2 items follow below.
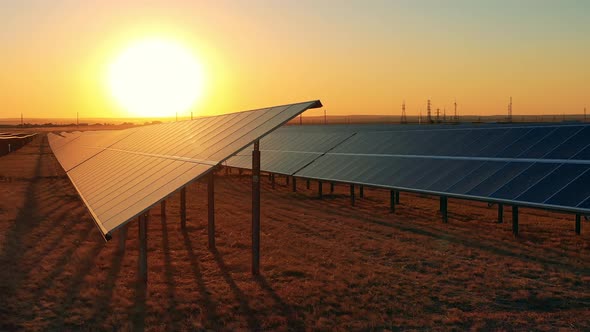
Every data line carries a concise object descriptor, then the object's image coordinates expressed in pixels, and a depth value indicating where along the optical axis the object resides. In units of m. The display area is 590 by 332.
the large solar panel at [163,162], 10.93
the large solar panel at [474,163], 15.38
